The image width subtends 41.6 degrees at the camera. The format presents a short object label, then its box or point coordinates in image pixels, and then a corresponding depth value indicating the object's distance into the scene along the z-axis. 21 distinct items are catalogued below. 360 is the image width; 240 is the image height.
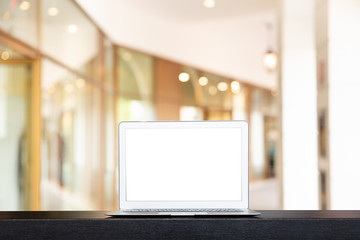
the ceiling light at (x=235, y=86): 13.58
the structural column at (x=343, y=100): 5.48
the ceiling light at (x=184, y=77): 11.09
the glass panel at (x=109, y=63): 8.52
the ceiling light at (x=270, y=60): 8.49
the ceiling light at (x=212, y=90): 12.54
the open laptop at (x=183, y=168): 1.66
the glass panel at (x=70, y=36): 5.28
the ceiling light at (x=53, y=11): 5.32
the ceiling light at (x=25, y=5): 4.60
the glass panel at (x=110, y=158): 8.80
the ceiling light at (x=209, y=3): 8.40
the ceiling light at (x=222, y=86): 12.88
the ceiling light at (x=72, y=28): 6.05
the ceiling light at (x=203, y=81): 11.81
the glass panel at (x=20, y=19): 4.26
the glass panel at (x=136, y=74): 9.27
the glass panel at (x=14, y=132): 4.31
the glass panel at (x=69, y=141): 5.31
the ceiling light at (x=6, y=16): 4.25
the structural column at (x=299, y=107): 6.48
